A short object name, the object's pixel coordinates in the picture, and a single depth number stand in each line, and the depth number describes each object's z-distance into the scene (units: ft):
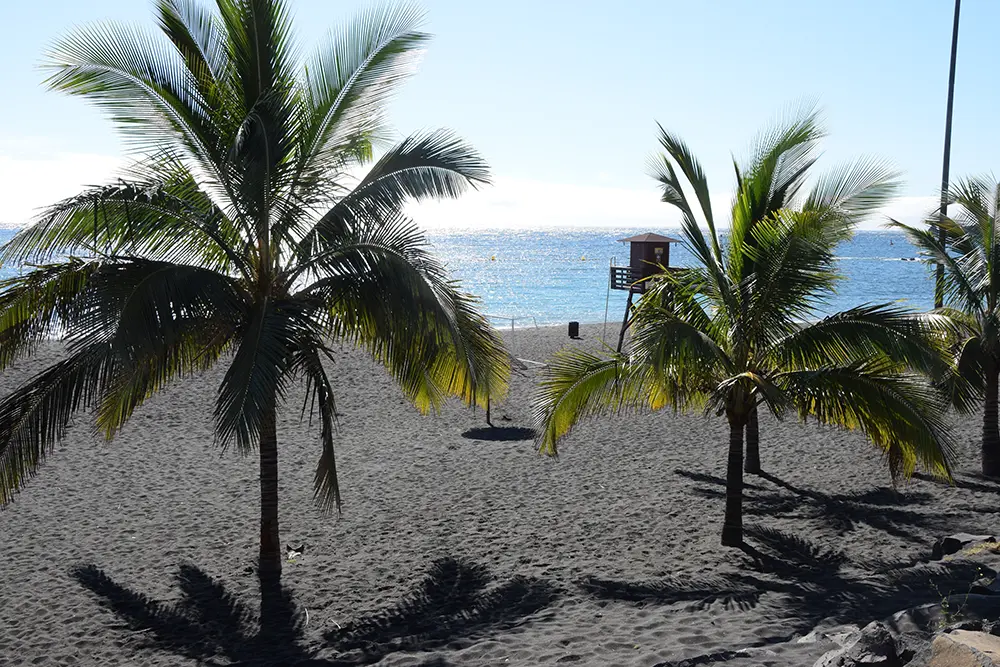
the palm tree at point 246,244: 23.93
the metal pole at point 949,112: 52.42
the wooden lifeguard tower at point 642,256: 85.51
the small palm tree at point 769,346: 26.66
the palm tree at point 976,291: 36.96
